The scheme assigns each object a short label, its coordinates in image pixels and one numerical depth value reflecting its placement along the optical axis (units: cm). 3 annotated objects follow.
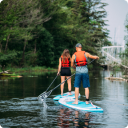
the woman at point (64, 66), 1272
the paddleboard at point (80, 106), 919
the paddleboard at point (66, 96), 1223
